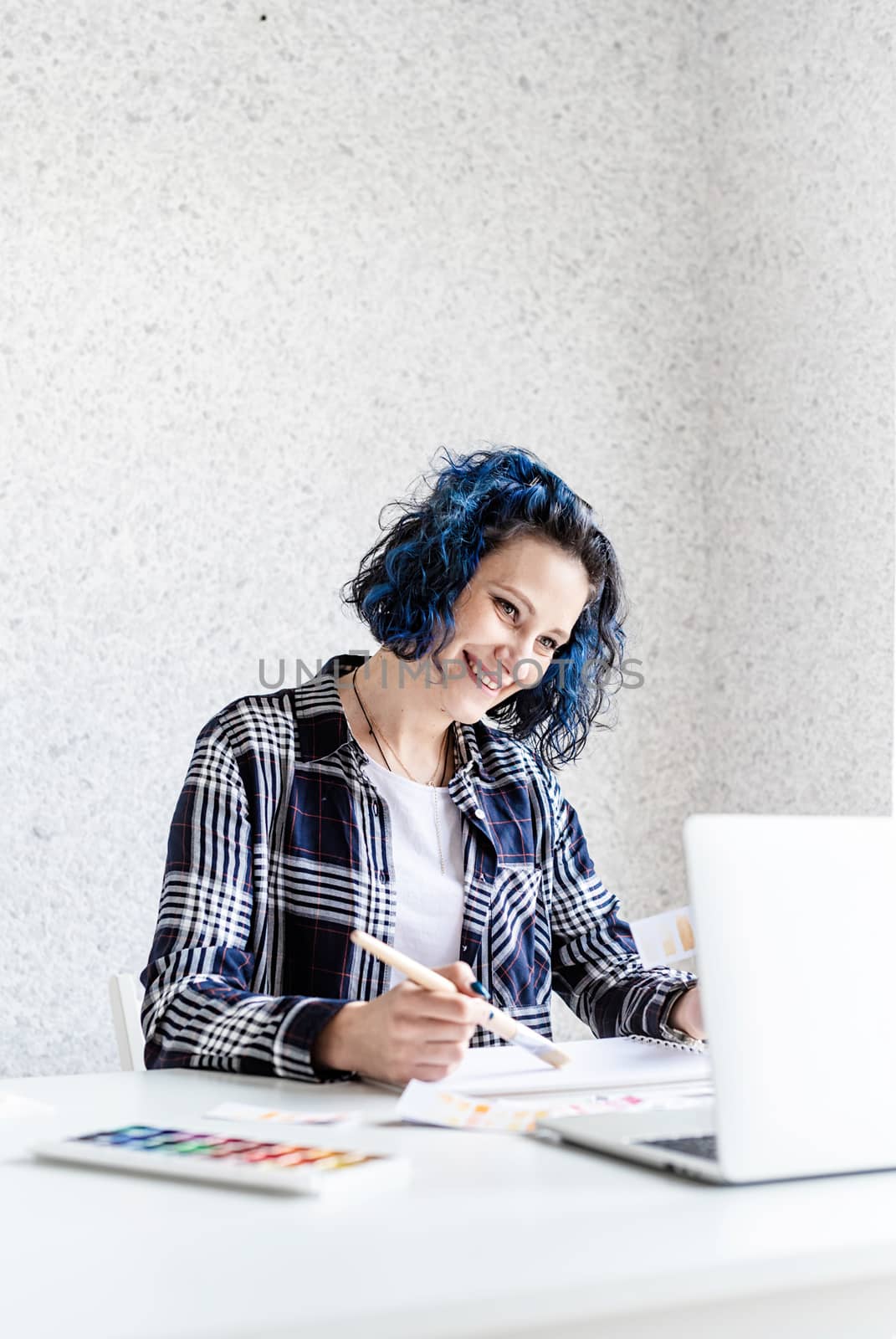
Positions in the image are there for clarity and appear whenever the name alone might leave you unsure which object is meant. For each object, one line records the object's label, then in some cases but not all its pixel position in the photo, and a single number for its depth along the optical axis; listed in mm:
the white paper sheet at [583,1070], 1084
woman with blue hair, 1375
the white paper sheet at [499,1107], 954
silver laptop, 790
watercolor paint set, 769
